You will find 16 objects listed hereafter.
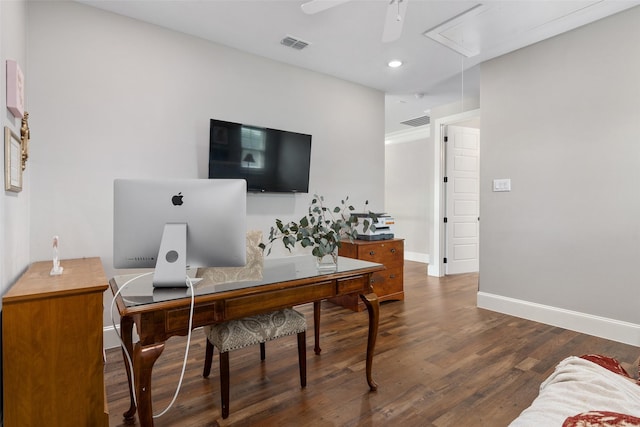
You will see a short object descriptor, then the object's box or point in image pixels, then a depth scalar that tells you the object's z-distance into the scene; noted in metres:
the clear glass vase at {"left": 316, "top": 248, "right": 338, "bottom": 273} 1.88
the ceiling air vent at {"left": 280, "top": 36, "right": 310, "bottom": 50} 3.11
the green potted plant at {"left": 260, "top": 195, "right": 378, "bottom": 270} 1.79
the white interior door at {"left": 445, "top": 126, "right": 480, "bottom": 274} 5.16
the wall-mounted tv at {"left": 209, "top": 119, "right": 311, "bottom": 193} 3.09
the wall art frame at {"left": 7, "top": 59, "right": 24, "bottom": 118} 1.62
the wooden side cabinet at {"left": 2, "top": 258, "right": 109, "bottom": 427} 1.36
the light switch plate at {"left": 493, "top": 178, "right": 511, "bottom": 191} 3.44
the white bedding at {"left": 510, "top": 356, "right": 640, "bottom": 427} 0.84
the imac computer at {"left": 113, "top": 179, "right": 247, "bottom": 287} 1.36
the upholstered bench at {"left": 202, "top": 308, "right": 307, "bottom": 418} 1.70
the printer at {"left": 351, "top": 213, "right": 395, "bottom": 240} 3.76
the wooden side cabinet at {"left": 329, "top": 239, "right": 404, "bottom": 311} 3.60
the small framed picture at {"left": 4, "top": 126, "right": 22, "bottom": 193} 1.61
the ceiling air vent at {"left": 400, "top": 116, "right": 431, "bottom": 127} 5.76
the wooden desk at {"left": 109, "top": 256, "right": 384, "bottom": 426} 1.28
